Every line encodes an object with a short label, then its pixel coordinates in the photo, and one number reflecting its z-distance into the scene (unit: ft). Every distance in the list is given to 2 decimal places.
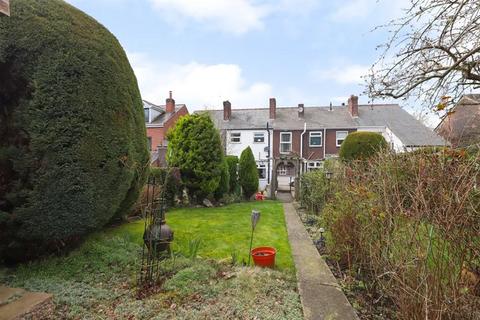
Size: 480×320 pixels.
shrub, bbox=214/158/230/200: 33.14
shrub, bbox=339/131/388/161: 36.04
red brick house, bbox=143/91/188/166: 68.64
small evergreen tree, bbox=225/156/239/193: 39.46
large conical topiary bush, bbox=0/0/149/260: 10.93
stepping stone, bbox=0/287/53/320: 8.16
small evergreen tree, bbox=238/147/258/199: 40.01
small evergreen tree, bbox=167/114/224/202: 29.40
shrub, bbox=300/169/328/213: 23.76
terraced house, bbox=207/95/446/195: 69.09
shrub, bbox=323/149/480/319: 6.17
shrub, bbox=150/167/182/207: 28.11
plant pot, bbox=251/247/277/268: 12.54
